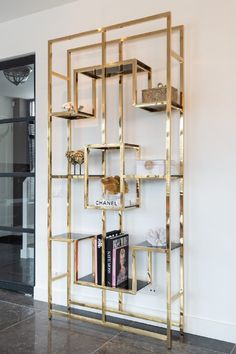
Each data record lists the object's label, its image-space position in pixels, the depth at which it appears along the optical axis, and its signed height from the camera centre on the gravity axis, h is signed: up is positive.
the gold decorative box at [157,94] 2.45 +0.52
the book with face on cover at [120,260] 2.63 -0.66
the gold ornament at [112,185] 2.64 -0.11
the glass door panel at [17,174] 3.54 -0.03
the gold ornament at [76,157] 2.86 +0.11
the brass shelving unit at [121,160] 2.42 +0.08
